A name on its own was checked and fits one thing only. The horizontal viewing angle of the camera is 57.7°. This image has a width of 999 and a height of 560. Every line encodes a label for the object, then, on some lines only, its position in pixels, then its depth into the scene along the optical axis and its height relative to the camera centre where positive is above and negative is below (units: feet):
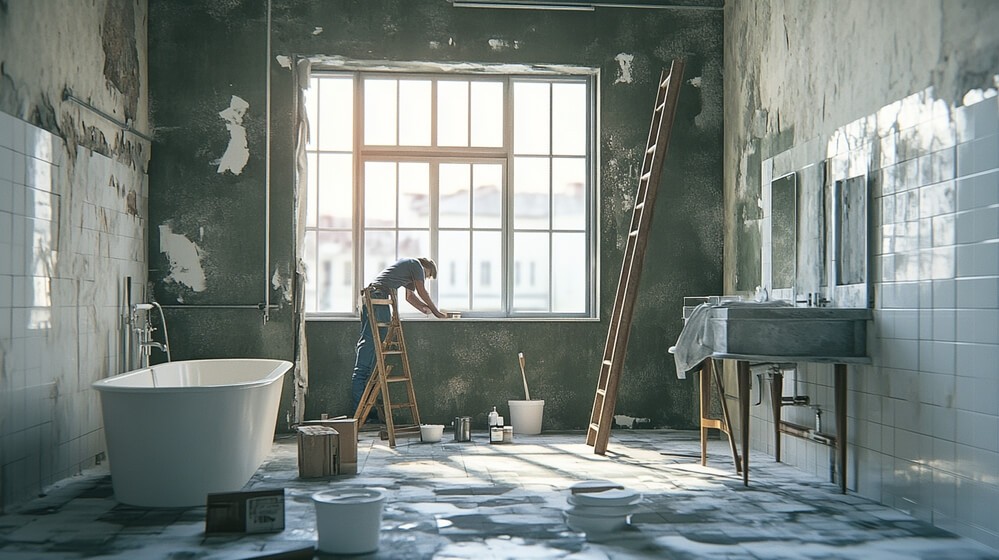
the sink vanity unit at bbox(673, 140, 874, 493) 15.79 -0.03
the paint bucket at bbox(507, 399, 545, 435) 23.56 -3.05
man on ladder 22.70 +0.08
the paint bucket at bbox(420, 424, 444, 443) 21.88 -3.25
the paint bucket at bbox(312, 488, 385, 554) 12.07 -3.01
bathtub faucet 20.72 -0.97
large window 24.72 +3.05
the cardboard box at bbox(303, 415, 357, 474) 17.79 -2.88
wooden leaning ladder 21.08 +0.64
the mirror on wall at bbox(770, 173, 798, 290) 19.16 +1.52
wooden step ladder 21.68 -1.92
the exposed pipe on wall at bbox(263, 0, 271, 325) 23.52 +2.70
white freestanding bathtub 14.58 -2.34
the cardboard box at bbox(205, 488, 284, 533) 13.12 -3.12
